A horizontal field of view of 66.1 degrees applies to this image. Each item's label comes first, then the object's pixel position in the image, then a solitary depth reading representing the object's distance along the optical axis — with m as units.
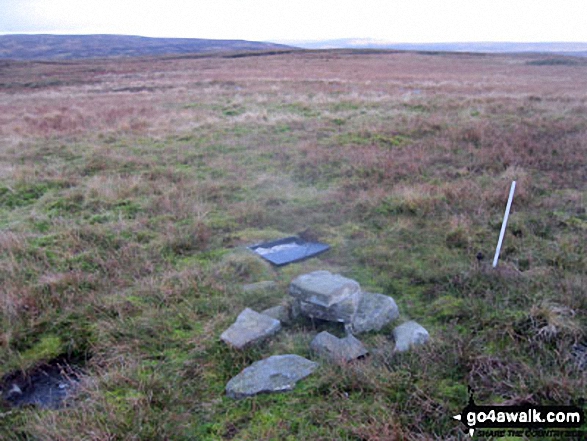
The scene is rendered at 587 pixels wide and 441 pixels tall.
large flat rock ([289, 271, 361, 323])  3.92
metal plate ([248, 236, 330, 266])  5.36
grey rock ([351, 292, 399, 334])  3.90
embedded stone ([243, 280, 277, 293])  4.68
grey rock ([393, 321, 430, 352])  3.59
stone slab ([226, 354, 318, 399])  3.25
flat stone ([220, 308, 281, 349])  3.76
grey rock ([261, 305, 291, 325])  4.15
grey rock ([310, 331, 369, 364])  3.46
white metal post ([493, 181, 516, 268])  4.75
